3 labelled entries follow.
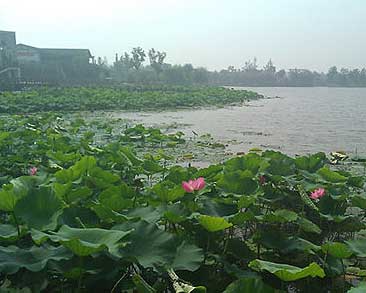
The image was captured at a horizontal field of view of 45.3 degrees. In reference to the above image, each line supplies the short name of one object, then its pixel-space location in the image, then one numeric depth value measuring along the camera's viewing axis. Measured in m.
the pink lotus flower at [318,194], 2.29
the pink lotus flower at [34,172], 2.78
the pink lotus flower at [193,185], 1.99
